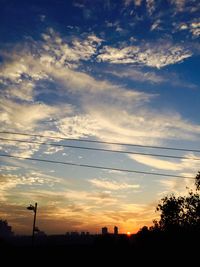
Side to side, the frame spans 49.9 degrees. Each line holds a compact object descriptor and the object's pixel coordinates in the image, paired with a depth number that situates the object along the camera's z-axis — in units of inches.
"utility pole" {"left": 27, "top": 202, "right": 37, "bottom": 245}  962.1
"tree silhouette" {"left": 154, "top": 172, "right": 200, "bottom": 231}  1343.1
